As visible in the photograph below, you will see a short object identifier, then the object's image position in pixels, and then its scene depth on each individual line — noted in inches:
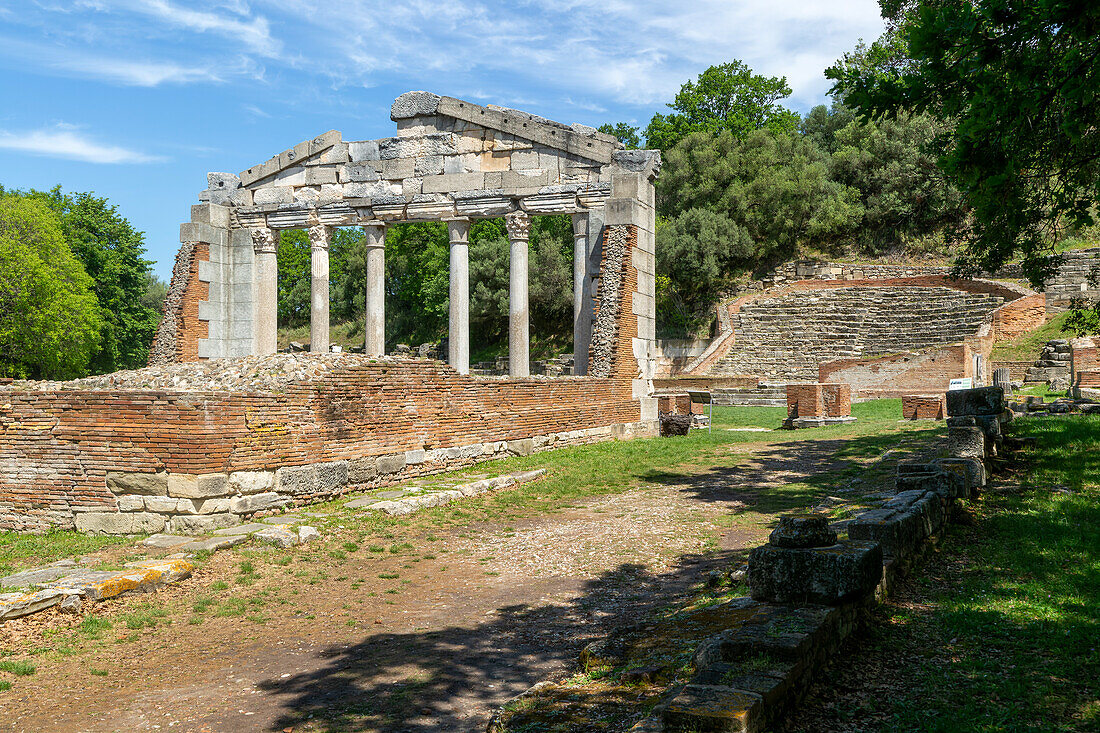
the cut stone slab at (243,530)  312.0
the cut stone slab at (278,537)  310.5
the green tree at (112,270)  1585.9
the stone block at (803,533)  173.8
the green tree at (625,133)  2073.1
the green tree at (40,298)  1275.8
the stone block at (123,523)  322.3
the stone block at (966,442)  363.3
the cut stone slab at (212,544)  289.0
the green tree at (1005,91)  253.0
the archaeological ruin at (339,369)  327.3
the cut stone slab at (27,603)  217.5
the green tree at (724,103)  1998.0
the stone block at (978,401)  483.8
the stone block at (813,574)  165.5
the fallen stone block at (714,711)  114.0
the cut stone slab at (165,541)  297.6
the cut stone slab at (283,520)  338.0
